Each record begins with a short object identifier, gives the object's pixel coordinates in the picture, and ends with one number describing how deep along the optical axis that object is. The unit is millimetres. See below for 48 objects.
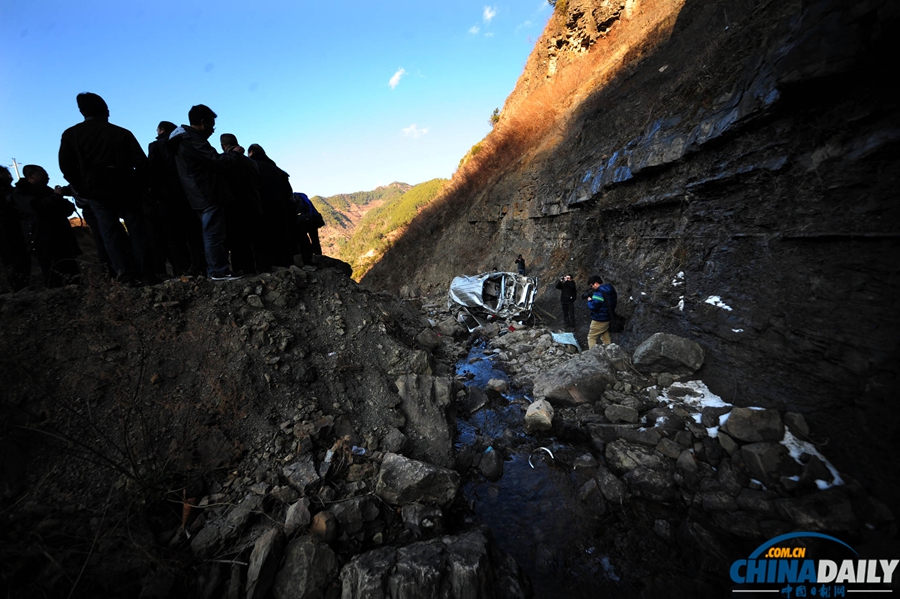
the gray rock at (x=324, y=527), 2576
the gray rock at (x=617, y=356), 4988
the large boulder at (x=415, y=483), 2961
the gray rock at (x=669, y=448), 3457
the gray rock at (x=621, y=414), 4055
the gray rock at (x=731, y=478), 2993
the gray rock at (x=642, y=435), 3674
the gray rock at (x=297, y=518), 2559
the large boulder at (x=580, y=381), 4625
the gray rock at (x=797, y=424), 3113
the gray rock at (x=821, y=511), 2477
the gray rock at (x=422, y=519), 2791
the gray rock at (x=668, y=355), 4426
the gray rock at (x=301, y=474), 2892
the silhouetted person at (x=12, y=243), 3971
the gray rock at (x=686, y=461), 3289
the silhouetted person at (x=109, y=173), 3312
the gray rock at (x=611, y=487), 3270
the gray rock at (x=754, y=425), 3207
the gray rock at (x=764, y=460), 2949
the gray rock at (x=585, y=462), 3730
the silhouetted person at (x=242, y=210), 4398
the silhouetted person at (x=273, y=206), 5121
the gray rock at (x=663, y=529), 2876
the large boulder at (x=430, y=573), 2275
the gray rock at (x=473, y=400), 5180
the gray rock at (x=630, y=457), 3436
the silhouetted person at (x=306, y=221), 6211
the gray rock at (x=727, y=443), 3281
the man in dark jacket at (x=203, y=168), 3725
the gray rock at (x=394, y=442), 3582
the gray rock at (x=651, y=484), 3189
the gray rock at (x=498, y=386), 5590
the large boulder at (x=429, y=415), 3816
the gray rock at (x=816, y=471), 2785
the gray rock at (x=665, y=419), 3759
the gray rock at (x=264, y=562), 2225
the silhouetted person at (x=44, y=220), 3883
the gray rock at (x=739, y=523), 2666
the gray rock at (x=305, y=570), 2277
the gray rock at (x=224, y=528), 2365
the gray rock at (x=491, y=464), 3777
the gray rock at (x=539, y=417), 4305
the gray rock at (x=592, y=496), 3234
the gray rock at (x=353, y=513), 2719
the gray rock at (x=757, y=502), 2732
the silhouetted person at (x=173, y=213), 4105
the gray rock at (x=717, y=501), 2883
